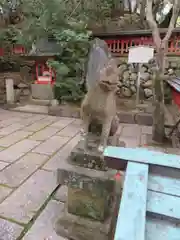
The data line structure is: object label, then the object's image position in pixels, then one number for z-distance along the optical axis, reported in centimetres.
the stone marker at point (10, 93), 536
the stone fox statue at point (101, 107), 131
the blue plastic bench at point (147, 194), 54
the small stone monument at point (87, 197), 125
